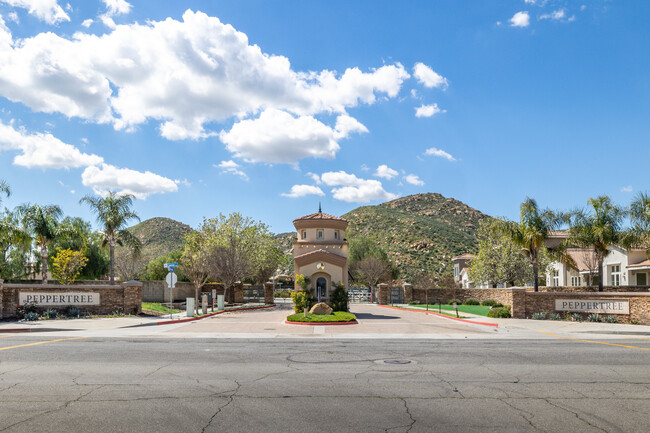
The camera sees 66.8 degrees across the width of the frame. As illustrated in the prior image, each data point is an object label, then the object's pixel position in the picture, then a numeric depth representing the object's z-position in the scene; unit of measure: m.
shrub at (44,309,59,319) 25.33
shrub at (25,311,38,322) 24.11
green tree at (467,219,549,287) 45.78
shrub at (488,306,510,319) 27.03
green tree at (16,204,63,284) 31.25
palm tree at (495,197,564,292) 28.53
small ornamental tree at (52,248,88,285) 41.53
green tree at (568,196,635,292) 27.42
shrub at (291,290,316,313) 27.83
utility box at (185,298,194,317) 27.78
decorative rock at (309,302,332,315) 26.75
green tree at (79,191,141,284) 36.28
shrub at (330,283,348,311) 30.33
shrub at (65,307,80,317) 26.16
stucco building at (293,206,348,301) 31.97
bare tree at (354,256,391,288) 64.38
